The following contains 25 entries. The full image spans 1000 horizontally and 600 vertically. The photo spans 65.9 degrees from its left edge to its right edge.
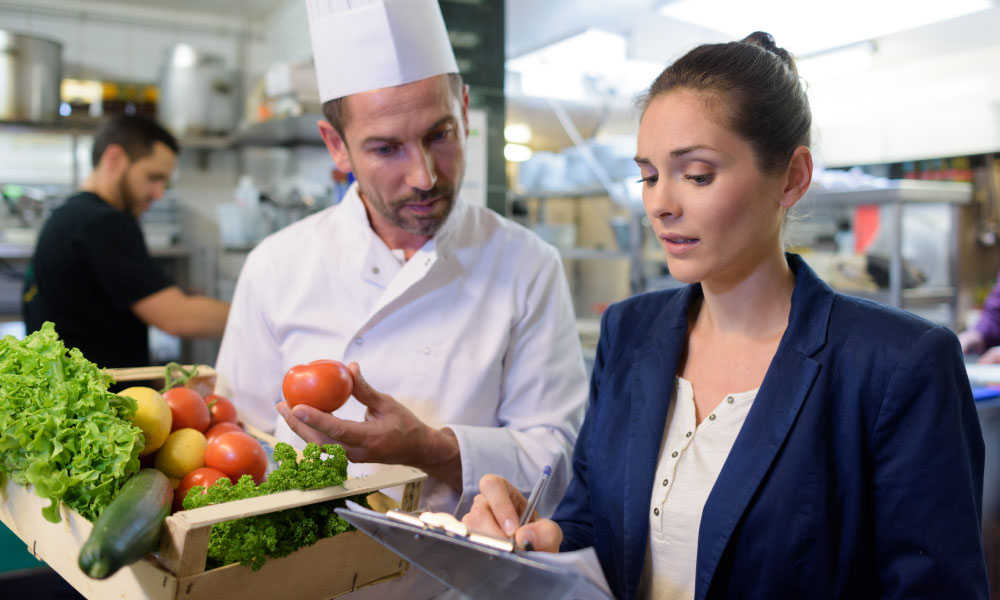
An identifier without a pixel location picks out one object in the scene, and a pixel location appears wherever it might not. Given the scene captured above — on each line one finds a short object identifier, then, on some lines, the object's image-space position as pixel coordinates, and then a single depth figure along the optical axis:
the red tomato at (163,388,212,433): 1.33
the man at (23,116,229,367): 2.73
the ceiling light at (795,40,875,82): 5.04
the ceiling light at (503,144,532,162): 7.15
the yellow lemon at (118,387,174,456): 1.21
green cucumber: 0.85
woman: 1.05
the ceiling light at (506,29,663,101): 5.31
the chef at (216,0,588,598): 1.55
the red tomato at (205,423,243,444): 1.34
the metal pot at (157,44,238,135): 5.18
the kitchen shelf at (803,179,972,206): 3.29
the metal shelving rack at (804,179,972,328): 3.24
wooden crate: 0.95
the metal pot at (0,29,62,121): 4.65
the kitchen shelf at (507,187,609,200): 4.52
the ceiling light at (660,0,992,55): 4.04
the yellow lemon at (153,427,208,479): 1.25
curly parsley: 0.98
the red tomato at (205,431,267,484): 1.22
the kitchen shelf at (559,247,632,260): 4.28
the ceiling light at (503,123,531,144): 7.44
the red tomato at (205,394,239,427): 1.46
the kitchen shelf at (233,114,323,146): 4.13
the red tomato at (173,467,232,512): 1.18
